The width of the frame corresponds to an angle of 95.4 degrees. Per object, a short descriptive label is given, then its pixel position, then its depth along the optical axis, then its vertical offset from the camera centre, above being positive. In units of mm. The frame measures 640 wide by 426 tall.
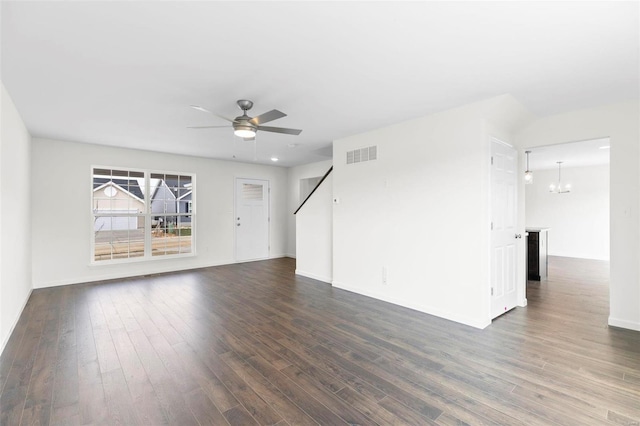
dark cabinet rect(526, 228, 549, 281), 5414 -831
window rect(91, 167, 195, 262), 5523 -23
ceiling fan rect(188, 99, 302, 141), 3004 +923
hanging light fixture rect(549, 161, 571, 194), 7955 +620
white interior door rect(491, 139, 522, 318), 3451 -214
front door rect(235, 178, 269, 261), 7281 -188
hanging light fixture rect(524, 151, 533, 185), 6426 +760
